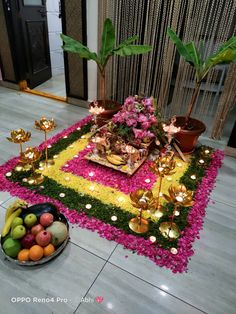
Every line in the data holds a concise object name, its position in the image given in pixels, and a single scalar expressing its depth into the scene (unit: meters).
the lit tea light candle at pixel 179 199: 1.40
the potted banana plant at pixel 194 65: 1.90
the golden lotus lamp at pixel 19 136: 1.82
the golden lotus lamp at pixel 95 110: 2.21
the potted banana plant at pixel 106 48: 2.30
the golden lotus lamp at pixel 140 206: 1.39
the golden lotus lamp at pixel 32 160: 1.81
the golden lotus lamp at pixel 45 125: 1.95
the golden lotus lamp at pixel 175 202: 1.41
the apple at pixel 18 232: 1.27
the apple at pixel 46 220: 1.35
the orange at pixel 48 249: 1.29
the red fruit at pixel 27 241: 1.28
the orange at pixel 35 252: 1.26
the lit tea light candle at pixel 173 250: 1.41
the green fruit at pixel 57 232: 1.33
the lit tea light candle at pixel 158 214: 1.65
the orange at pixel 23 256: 1.27
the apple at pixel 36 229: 1.31
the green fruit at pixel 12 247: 1.27
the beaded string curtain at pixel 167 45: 2.31
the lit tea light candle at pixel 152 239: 1.47
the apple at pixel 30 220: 1.32
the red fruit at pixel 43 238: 1.28
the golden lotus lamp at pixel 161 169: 1.58
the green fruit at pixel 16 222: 1.31
